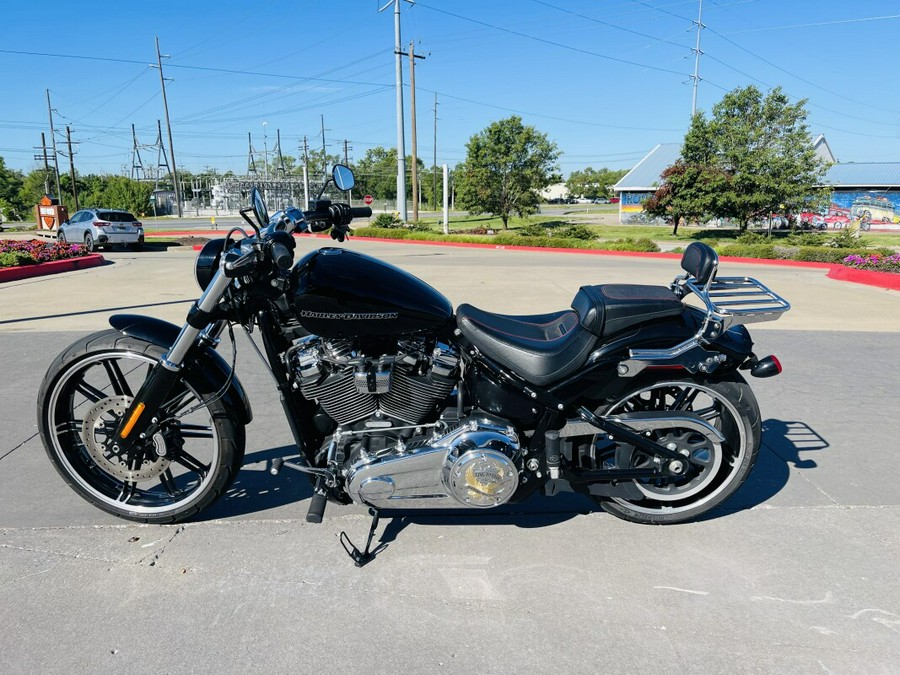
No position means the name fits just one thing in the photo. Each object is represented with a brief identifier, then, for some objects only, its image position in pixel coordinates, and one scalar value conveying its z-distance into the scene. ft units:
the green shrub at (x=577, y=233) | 78.02
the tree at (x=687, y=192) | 85.97
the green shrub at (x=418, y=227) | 90.86
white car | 62.28
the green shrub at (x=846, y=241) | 65.31
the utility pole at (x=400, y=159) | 103.39
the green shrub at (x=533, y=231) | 80.90
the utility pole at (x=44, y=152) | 171.17
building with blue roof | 104.88
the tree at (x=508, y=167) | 107.96
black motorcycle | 8.26
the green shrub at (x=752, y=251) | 57.11
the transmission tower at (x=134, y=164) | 235.40
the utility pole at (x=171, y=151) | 160.86
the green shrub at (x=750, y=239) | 76.79
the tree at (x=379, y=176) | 251.60
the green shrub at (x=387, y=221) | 94.48
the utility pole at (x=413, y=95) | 108.68
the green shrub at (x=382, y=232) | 81.41
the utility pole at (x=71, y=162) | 164.80
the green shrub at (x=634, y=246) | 63.72
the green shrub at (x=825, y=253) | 52.54
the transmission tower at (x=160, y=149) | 216.33
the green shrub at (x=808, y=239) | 71.26
